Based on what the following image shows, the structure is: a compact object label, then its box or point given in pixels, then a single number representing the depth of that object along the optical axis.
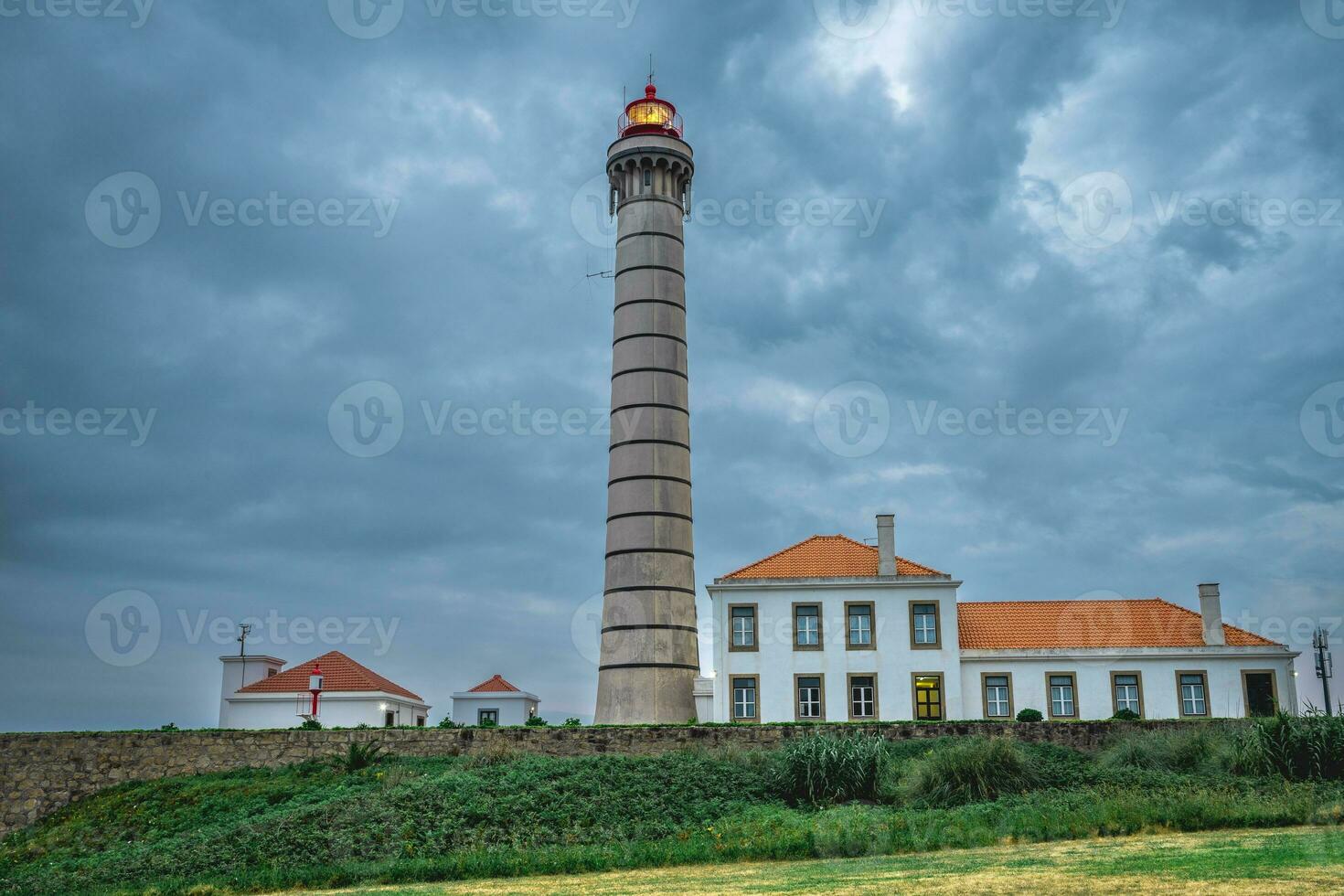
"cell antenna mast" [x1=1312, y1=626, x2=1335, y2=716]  34.69
